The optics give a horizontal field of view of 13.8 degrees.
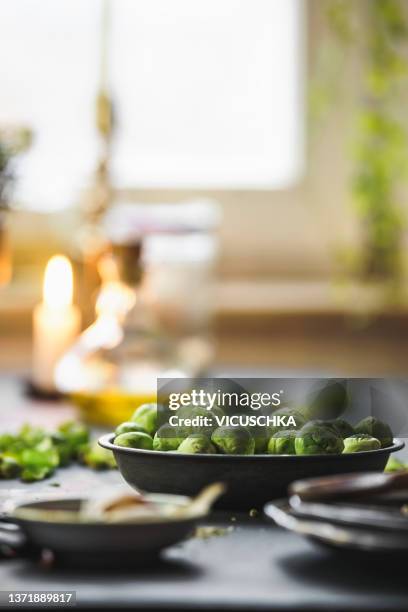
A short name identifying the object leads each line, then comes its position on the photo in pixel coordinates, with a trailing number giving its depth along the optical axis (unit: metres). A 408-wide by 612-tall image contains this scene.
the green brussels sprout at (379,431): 1.35
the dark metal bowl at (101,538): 1.14
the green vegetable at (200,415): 1.32
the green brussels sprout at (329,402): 1.34
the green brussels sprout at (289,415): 1.32
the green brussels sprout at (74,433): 1.73
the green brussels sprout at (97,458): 1.66
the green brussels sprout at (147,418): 1.38
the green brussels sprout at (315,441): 1.30
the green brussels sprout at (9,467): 1.58
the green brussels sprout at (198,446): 1.30
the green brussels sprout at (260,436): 1.32
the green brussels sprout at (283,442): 1.31
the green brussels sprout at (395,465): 1.53
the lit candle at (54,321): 2.64
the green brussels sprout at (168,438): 1.33
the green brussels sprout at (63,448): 1.68
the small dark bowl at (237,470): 1.30
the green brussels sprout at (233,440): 1.30
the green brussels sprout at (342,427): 1.34
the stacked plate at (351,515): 1.13
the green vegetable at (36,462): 1.58
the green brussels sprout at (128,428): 1.37
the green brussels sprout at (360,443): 1.33
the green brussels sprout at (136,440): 1.34
